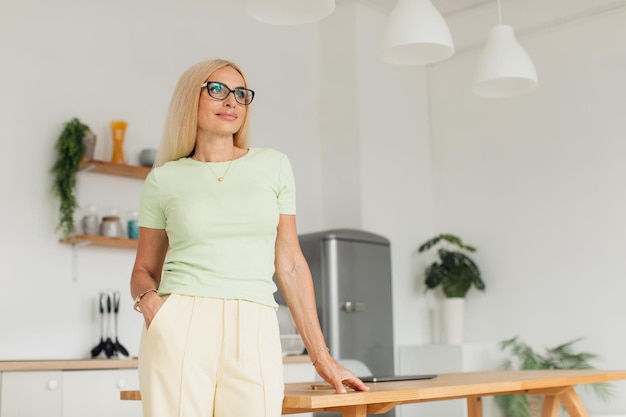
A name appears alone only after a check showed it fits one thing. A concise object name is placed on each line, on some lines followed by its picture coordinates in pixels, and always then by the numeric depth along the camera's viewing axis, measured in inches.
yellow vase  166.4
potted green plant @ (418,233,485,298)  209.6
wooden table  69.6
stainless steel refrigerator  181.9
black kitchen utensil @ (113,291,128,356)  161.3
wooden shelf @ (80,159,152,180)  161.1
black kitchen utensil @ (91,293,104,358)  159.3
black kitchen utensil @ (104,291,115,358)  159.6
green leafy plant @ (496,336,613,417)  189.5
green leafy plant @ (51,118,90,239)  157.6
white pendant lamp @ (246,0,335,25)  110.7
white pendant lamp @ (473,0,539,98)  133.3
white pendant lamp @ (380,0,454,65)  119.3
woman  64.3
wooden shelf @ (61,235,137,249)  157.6
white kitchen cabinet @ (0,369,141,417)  125.7
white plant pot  209.9
